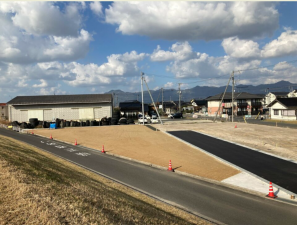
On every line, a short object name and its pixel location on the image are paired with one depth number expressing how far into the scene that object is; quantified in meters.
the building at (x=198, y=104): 115.41
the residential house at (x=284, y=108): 51.59
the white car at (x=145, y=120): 48.92
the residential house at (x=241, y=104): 73.44
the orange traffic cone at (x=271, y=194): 9.57
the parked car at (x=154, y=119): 49.87
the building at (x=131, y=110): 73.71
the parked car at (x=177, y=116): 64.44
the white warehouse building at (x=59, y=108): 46.31
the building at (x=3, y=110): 67.16
